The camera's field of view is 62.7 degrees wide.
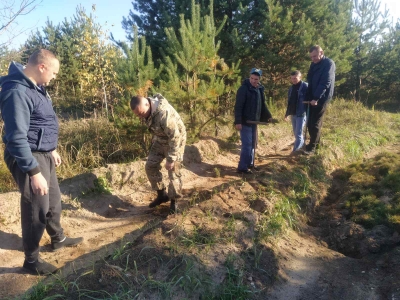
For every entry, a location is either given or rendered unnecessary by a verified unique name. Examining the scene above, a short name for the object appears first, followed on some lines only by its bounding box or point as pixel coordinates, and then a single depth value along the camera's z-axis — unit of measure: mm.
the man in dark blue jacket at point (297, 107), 6539
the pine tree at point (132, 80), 5984
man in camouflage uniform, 4215
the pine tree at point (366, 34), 16297
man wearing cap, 5598
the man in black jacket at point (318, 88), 5922
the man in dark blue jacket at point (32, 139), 2877
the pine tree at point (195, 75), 6360
